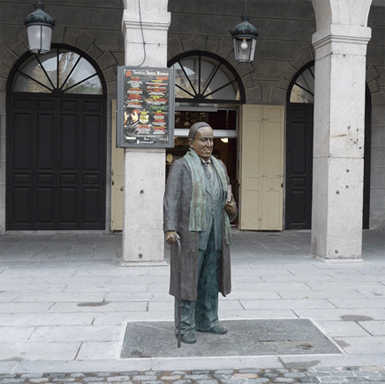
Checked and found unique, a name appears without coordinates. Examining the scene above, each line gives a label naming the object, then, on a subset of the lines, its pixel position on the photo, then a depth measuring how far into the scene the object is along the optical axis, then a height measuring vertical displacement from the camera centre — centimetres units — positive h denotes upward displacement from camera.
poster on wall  802 +86
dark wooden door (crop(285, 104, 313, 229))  1279 +11
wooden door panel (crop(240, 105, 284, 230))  1246 +4
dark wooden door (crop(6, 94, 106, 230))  1185 +9
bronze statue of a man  468 -47
